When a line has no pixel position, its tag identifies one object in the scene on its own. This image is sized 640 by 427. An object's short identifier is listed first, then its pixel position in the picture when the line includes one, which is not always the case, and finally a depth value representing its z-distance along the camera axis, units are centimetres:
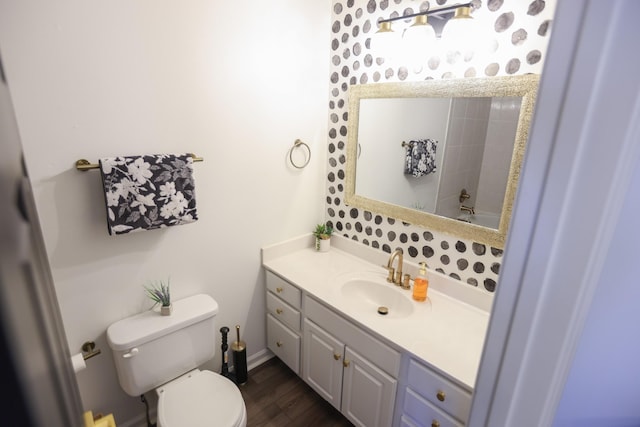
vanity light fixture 141
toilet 143
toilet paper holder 149
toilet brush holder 201
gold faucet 179
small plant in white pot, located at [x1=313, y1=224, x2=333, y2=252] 225
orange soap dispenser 168
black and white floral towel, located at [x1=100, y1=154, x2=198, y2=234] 134
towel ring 204
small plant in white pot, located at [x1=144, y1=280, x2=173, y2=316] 161
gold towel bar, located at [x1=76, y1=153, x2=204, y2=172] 131
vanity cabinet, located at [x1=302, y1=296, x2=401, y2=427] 150
